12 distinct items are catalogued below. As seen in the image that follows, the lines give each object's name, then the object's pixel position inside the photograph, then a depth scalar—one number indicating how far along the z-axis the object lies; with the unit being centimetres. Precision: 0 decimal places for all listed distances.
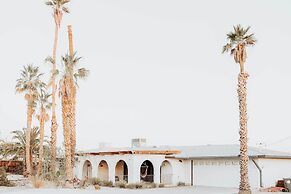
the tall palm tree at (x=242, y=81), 2912
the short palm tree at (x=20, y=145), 5484
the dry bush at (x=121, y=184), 3747
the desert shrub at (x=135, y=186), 3654
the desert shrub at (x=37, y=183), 3160
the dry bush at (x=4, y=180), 3525
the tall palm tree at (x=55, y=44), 3894
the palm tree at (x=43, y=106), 5003
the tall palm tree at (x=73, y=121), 3823
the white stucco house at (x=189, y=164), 3522
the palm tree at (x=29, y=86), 4906
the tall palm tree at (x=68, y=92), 3388
